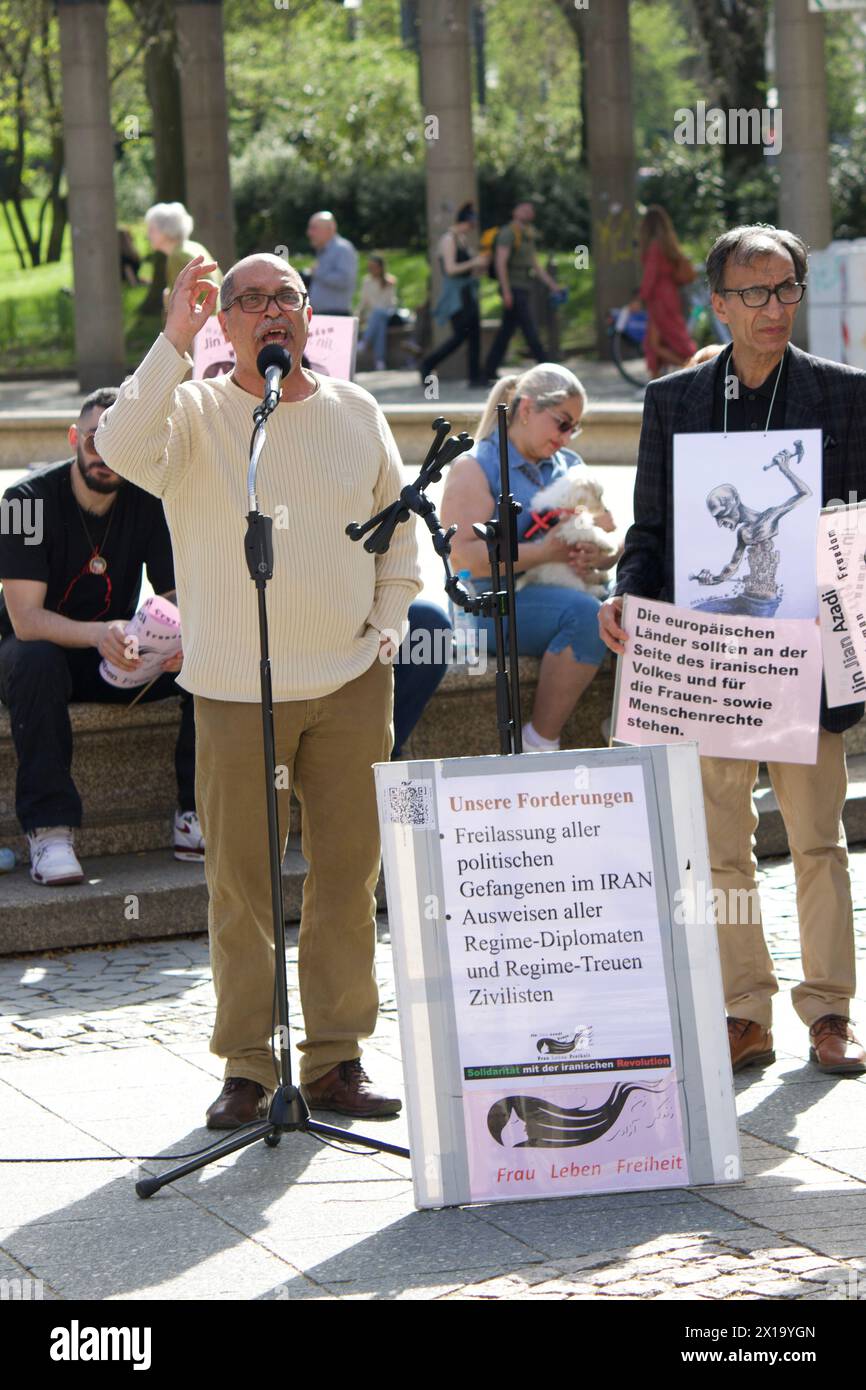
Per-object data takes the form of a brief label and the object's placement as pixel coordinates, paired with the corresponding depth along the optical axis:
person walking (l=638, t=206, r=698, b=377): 18.53
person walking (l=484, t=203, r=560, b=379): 20.02
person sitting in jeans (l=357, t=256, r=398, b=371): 26.09
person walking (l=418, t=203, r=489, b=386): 20.19
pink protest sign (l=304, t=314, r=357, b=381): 8.35
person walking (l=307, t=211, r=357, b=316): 18.69
